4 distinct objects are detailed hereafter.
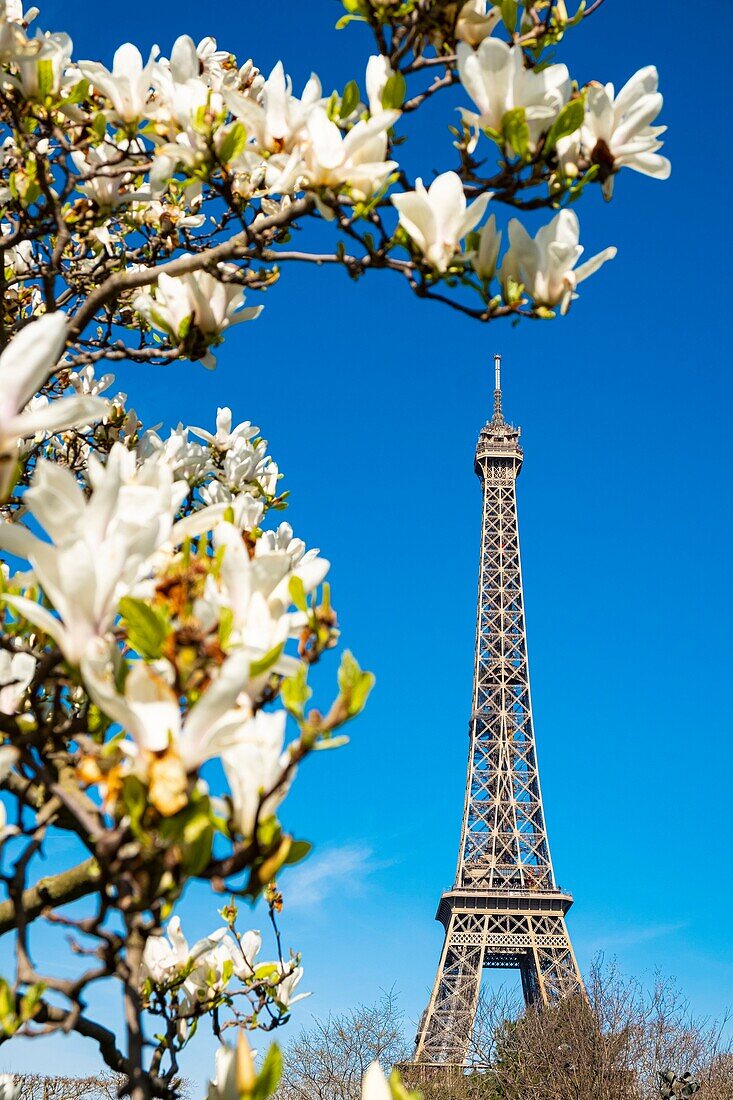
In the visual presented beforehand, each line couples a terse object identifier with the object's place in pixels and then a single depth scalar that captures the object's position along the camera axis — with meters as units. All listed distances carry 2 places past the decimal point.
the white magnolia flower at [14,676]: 1.34
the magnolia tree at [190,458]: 0.91
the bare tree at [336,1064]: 19.53
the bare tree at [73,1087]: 17.11
